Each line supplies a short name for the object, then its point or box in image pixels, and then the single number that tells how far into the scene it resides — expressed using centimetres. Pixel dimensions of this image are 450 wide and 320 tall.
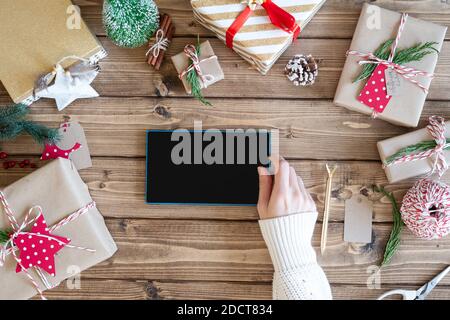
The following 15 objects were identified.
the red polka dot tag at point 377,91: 128
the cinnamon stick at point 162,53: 135
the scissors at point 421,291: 133
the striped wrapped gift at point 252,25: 125
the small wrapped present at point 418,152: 125
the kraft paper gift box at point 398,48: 128
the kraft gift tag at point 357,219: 135
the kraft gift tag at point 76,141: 138
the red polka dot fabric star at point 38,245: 121
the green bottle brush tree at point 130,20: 119
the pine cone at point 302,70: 133
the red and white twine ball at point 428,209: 119
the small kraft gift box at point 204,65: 133
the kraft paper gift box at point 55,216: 123
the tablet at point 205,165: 134
